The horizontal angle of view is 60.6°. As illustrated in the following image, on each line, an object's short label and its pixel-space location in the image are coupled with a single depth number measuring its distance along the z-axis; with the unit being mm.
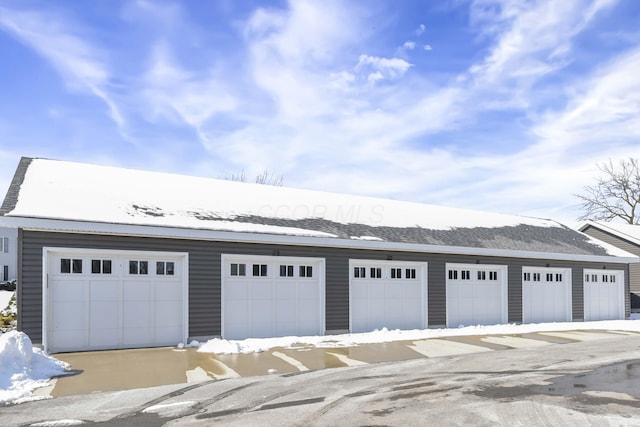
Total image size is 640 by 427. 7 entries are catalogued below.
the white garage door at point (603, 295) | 22828
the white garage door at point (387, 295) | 16547
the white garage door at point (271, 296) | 14352
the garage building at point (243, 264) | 12289
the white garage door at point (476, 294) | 18641
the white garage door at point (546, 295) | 20719
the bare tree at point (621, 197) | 46719
